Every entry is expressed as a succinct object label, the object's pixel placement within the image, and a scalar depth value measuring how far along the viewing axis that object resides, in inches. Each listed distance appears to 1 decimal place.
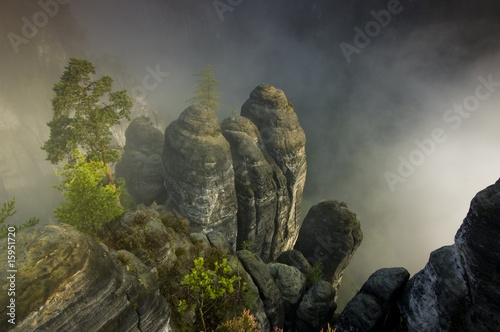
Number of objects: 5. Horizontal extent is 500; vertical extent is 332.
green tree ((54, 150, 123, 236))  554.6
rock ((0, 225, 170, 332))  284.2
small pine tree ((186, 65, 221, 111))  1573.0
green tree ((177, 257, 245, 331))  371.9
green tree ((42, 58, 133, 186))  786.8
